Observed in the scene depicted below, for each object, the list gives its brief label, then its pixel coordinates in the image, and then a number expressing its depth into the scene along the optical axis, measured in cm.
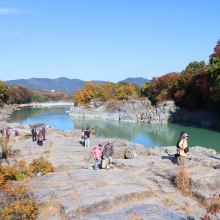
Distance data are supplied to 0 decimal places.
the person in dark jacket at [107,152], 1335
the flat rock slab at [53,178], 1028
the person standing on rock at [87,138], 1963
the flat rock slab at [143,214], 746
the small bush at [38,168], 1140
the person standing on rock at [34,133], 2196
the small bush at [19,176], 1055
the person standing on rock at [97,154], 1275
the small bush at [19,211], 695
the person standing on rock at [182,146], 1209
